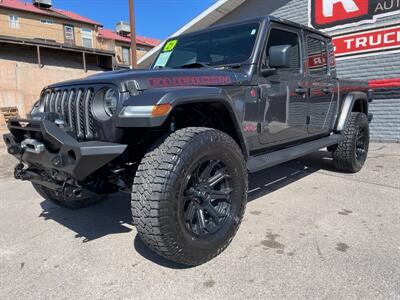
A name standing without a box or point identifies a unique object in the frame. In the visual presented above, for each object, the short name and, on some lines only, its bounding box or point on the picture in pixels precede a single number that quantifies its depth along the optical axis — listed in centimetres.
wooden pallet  1520
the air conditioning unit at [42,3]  2852
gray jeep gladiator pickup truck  232
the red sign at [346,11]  776
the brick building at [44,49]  2053
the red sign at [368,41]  768
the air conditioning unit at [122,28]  3525
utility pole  1141
